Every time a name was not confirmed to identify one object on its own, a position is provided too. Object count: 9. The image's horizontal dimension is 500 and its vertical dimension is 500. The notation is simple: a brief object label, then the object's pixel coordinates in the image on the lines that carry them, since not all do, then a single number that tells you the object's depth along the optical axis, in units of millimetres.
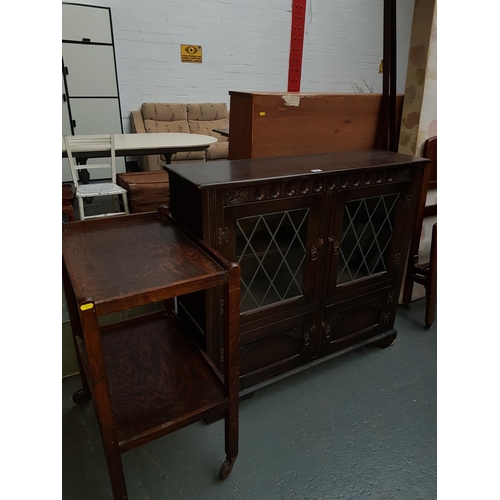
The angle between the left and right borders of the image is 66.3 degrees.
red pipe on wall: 5242
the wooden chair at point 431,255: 2088
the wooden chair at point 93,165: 2930
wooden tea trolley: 992
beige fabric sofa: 4578
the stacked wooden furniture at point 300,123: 1665
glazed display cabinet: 1374
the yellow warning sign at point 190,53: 4898
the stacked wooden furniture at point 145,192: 3170
